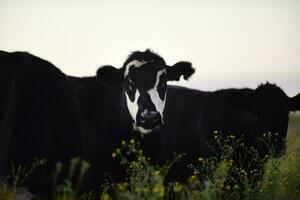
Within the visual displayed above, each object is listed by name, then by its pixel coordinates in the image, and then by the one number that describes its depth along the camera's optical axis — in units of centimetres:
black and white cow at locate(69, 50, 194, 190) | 1919
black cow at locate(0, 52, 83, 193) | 1513
